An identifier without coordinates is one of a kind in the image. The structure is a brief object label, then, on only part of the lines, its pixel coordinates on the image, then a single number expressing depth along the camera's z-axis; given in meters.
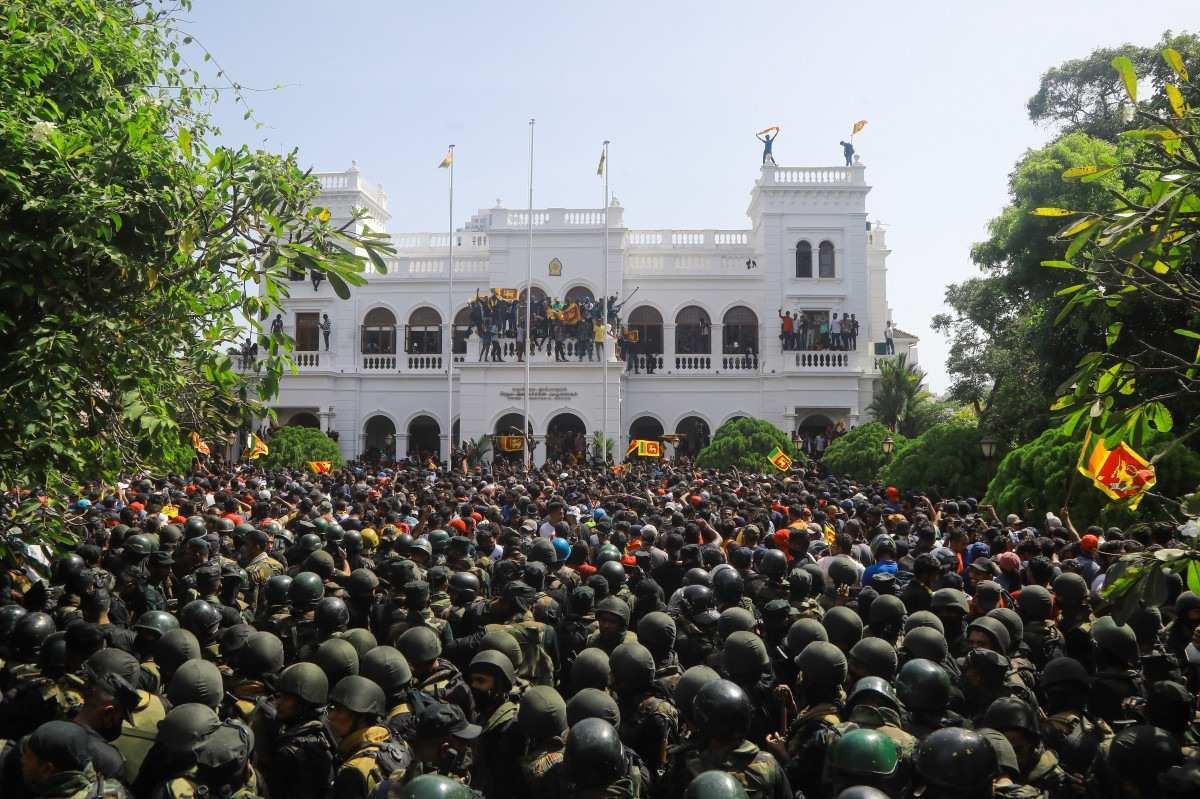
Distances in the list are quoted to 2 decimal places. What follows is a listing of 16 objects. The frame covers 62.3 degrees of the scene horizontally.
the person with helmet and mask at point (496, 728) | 4.30
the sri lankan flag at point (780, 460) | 18.62
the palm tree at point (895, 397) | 29.02
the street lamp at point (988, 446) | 14.20
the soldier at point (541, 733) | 4.02
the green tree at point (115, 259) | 4.67
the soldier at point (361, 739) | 3.84
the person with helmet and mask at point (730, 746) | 3.77
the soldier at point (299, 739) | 4.03
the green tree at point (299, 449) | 23.80
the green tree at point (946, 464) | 15.84
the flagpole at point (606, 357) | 27.91
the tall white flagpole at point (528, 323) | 28.33
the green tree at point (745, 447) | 21.58
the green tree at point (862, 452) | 20.06
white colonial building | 30.88
